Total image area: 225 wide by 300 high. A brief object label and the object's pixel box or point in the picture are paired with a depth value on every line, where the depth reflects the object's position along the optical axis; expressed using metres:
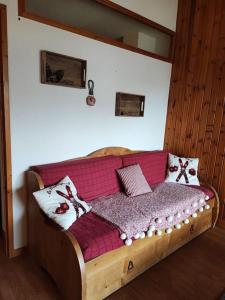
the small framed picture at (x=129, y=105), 2.52
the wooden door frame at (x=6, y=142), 1.65
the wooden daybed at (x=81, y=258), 1.42
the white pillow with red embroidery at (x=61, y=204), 1.57
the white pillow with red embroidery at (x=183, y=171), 2.74
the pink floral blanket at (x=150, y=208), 1.74
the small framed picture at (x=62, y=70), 1.89
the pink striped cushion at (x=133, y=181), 2.28
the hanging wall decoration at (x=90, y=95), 2.21
